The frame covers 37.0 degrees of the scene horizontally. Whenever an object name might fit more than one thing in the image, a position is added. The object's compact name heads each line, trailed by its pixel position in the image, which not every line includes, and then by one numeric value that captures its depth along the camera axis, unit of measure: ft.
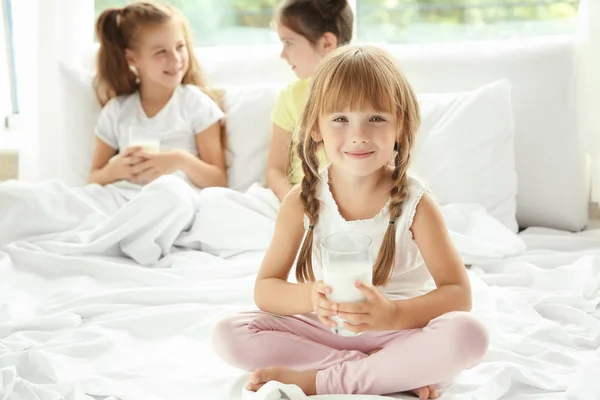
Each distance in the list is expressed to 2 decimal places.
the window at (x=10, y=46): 10.75
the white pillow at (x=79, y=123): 9.09
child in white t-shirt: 8.67
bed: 5.55
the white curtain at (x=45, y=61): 9.87
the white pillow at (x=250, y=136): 8.73
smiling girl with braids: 5.15
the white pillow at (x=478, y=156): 8.08
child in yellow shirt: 8.08
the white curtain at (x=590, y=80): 8.43
